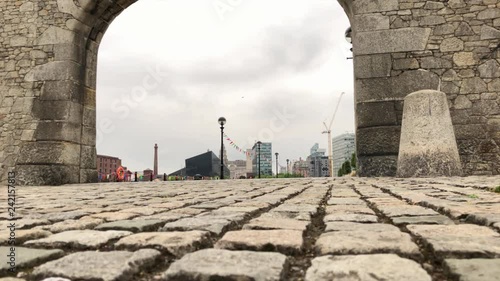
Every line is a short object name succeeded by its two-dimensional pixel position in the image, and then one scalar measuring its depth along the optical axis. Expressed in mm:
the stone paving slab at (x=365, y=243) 1230
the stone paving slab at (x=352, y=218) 1871
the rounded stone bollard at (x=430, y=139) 5719
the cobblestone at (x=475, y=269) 947
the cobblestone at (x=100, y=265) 1015
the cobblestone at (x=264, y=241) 1298
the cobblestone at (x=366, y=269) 963
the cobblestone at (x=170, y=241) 1303
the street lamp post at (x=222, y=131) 17375
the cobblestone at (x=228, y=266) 979
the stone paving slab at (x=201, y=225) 1681
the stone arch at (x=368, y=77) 7035
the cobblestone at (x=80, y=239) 1422
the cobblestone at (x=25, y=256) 1159
